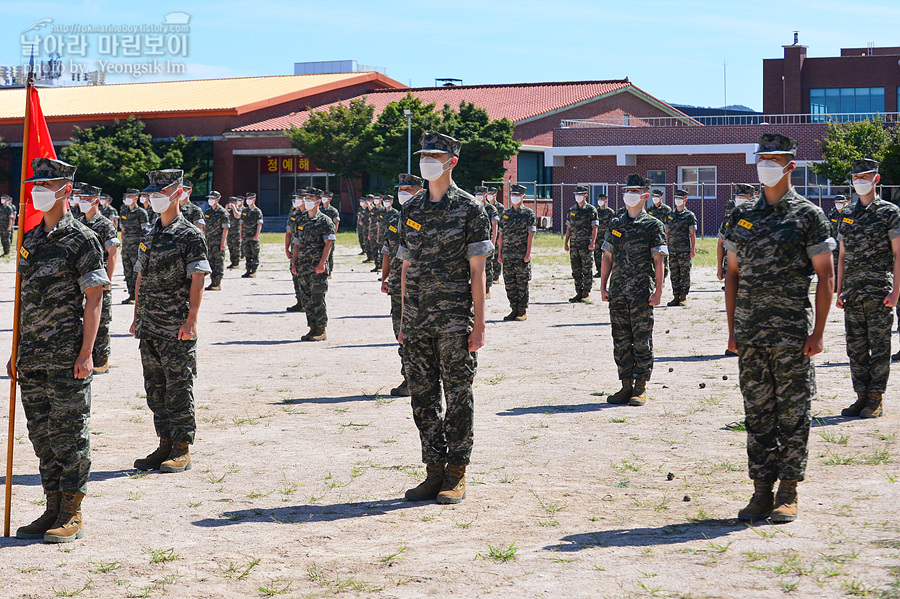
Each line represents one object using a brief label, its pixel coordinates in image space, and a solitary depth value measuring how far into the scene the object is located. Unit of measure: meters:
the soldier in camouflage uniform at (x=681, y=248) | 18.80
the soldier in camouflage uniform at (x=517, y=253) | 17.05
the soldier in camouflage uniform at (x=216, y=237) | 22.08
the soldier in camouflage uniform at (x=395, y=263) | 11.34
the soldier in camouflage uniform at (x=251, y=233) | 24.91
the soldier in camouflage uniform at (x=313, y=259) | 14.56
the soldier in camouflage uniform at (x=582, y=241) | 19.34
